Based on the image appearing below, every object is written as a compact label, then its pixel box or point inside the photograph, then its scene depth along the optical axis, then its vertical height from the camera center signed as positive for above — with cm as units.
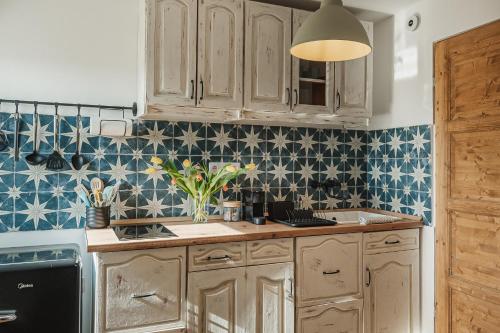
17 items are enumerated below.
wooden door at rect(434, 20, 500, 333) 231 -5
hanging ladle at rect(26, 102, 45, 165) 238 +11
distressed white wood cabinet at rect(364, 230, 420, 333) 261 -76
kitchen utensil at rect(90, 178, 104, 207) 244 -11
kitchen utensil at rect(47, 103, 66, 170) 240 +8
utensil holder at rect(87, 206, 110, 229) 241 -27
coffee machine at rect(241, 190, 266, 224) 269 -22
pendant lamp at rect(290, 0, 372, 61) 175 +62
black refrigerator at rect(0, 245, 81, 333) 183 -57
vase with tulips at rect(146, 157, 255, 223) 262 -6
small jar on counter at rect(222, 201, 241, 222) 271 -26
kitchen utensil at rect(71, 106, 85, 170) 247 +8
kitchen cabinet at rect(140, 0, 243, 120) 234 +67
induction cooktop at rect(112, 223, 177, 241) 214 -34
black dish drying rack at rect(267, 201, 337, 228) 271 -28
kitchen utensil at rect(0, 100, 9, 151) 231 +17
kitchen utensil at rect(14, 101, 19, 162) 233 +19
